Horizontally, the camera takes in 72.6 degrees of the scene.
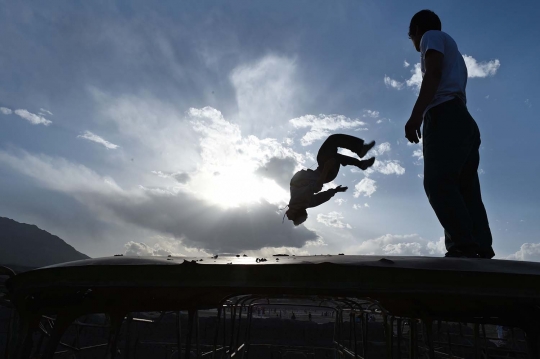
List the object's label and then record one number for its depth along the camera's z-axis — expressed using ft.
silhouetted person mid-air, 10.82
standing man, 7.07
